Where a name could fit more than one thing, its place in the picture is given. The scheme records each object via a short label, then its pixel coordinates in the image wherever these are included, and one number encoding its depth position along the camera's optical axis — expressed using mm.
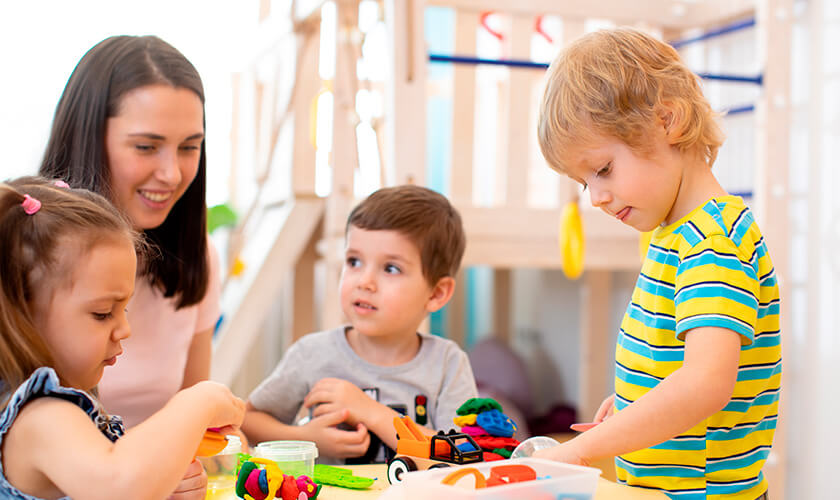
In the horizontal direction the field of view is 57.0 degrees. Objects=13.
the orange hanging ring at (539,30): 2502
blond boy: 822
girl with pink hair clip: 623
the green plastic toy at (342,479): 818
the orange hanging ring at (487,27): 2521
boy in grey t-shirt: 1198
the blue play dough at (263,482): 728
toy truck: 797
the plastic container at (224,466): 847
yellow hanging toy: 1845
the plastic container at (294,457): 830
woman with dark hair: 1125
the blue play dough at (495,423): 878
